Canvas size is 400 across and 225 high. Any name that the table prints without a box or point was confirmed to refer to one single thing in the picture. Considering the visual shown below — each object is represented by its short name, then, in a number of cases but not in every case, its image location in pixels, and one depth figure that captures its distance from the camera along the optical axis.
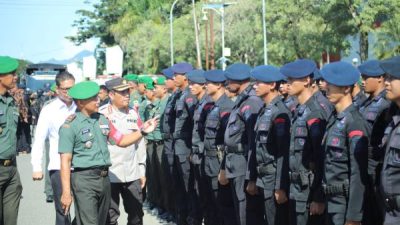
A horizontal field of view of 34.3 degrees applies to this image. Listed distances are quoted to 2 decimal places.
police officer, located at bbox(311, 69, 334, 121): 5.69
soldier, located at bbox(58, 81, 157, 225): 6.15
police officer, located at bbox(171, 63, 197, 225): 8.71
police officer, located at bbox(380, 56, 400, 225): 4.18
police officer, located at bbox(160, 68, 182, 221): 9.31
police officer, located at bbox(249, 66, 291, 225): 5.97
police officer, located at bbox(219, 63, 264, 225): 6.79
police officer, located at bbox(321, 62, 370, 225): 4.77
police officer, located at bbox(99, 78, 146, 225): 7.14
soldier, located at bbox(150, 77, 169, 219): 10.03
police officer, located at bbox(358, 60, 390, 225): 4.61
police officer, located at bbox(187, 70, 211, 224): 8.04
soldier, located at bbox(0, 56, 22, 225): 6.56
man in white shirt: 7.08
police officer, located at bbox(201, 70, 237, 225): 7.50
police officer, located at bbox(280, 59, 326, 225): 5.43
